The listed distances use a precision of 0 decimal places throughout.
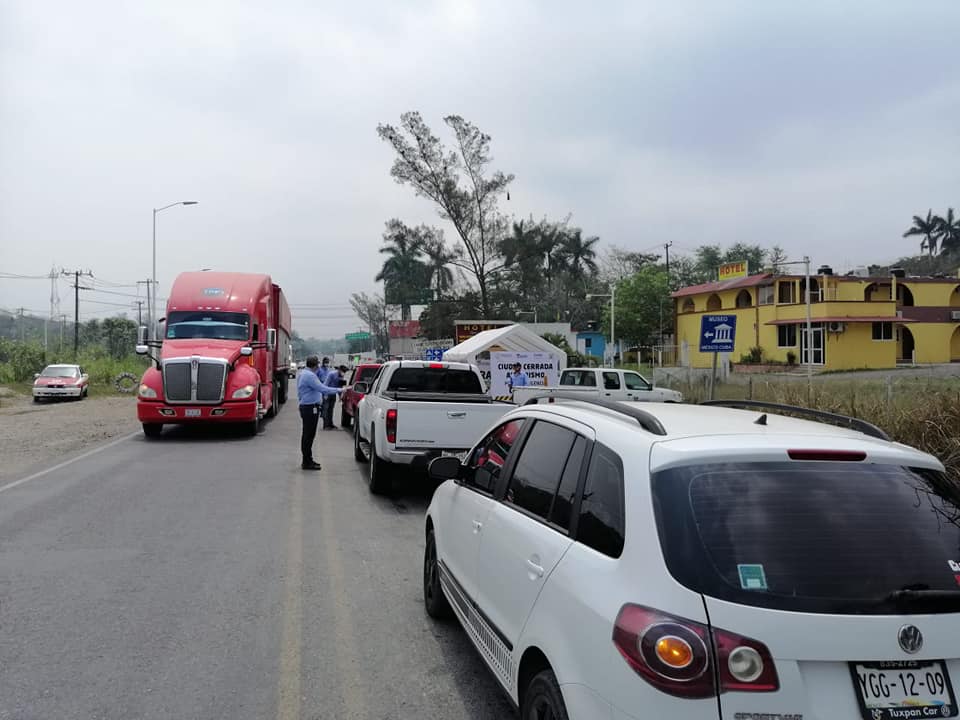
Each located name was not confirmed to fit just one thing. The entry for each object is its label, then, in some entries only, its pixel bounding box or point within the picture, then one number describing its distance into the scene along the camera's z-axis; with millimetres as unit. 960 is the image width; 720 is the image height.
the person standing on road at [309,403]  12750
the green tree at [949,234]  95188
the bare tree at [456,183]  49375
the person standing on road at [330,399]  20175
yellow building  46125
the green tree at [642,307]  63156
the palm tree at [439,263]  51812
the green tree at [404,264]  52250
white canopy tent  23672
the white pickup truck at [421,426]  10094
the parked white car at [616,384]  23297
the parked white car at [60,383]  32844
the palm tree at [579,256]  74675
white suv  2439
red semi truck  16922
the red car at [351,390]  20797
